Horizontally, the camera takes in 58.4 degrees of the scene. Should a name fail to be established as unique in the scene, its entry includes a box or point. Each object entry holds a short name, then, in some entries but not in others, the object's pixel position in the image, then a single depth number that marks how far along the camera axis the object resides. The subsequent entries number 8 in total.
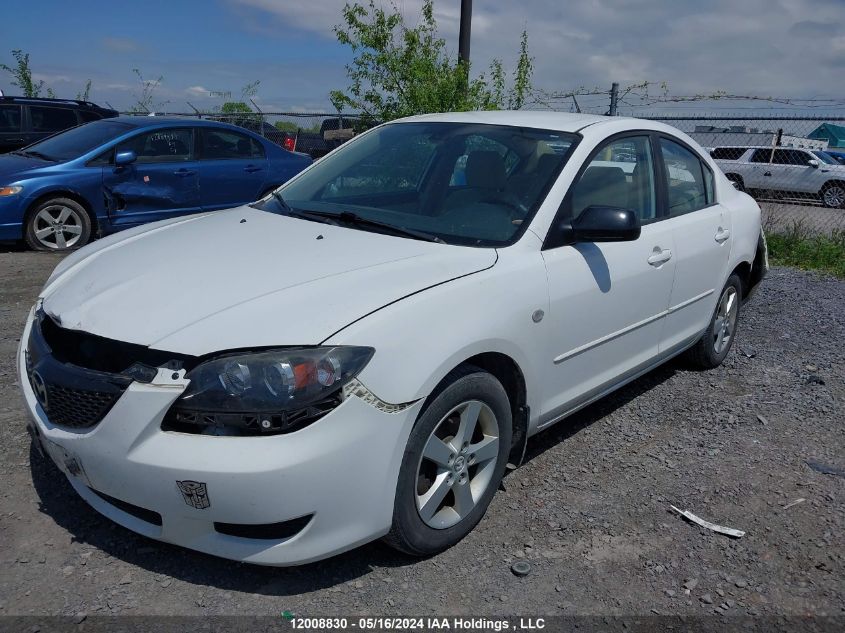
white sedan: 2.43
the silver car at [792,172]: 18.11
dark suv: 11.43
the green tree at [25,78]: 18.67
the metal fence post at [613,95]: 10.64
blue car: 8.23
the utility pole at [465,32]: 10.41
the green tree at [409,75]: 10.20
